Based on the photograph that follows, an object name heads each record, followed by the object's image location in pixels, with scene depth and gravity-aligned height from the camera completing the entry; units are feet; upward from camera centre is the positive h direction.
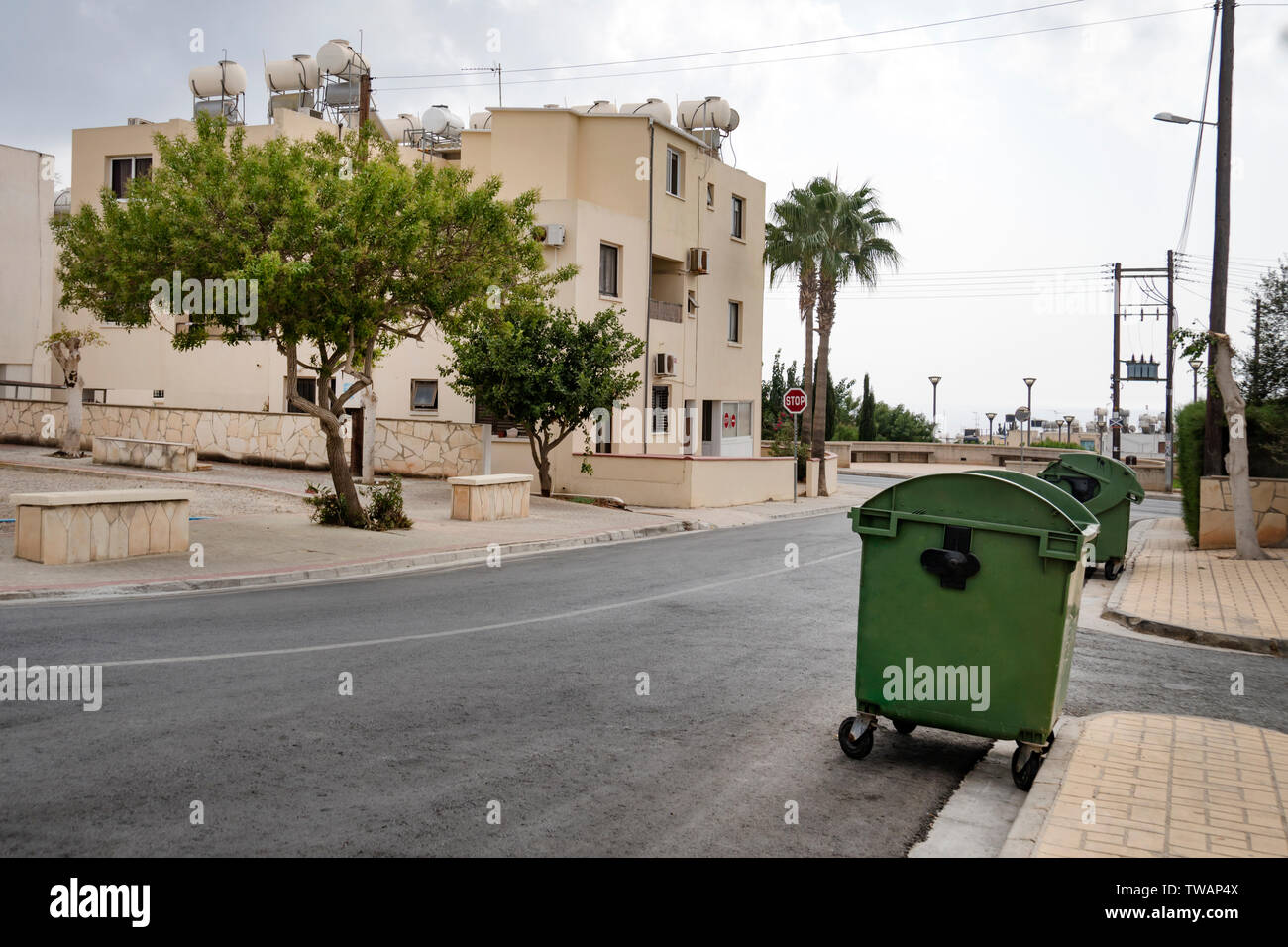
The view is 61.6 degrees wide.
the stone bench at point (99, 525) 42.70 -3.96
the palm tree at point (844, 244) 121.19 +22.10
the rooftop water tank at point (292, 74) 126.72 +42.42
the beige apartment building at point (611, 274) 100.42 +16.10
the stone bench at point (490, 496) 66.49 -3.93
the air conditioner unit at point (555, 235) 91.40 +16.99
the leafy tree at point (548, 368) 77.36 +4.84
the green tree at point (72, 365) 79.61 +4.79
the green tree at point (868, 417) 205.57 +4.31
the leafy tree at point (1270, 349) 59.26 +5.34
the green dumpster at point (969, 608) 18.42 -2.96
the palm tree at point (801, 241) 121.80 +22.44
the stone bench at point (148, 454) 78.54 -1.76
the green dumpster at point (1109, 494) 47.85 -2.30
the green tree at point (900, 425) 219.00 +3.10
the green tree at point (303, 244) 48.65 +8.91
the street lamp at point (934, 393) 194.90 +8.63
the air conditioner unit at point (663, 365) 103.09 +6.91
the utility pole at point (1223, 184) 57.88 +14.11
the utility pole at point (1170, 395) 140.11 +6.89
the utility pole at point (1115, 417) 157.19 +3.77
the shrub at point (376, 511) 58.65 -4.26
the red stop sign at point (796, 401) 94.32 +3.28
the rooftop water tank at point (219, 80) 125.70 +41.00
